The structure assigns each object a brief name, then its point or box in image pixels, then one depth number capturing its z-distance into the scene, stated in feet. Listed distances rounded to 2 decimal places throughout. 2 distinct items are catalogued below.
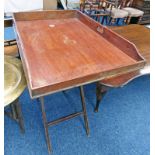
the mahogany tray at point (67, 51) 3.00
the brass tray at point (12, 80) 3.51
